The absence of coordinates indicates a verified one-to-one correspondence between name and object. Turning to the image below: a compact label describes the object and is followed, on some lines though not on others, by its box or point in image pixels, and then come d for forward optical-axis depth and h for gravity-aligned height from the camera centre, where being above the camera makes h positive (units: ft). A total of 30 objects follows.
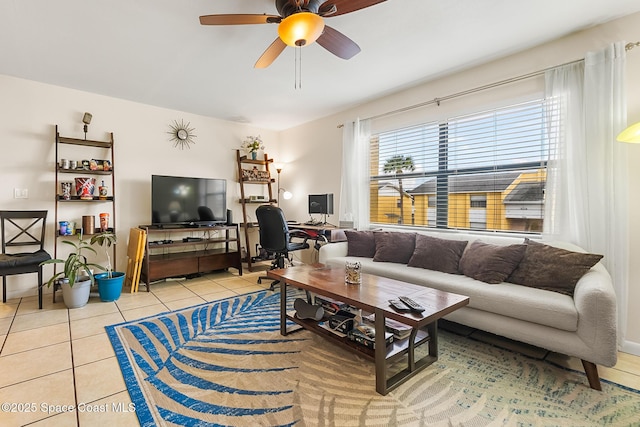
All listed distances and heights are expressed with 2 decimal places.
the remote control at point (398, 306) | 5.11 -1.76
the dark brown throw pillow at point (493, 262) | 7.36 -1.39
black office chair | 11.17 -0.98
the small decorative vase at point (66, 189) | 10.96 +0.87
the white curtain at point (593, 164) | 6.82 +1.14
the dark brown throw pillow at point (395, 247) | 9.87 -1.31
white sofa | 5.22 -2.15
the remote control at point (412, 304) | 5.02 -1.73
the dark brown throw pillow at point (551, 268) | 6.35 -1.37
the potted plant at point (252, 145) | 15.92 +3.67
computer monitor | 13.69 +0.32
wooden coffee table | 5.16 -1.81
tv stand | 11.75 -2.00
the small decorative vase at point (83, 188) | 11.11 +0.91
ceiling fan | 5.40 +3.92
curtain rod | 7.58 +4.00
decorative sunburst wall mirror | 13.87 +3.78
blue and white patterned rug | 4.61 -3.31
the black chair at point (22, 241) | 8.81 -1.08
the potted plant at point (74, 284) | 9.07 -2.38
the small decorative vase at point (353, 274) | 6.86 -1.54
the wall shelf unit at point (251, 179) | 15.43 +1.76
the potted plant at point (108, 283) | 9.82 -2.47
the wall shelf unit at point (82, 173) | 10.91 +1.55
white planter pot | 9.20 -2.67
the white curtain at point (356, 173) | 12.78 +1.69
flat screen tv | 12.42 +0.48
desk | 11.99 -0.95
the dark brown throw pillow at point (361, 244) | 10.86 -1.29
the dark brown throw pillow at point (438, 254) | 8.60 -1.38
